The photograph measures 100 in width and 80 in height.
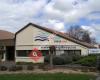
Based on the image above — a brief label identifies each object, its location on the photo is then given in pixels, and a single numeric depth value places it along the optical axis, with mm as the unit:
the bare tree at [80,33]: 43925
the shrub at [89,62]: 14762
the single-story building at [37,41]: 23803
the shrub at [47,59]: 20745
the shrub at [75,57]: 19990
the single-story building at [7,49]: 25283
